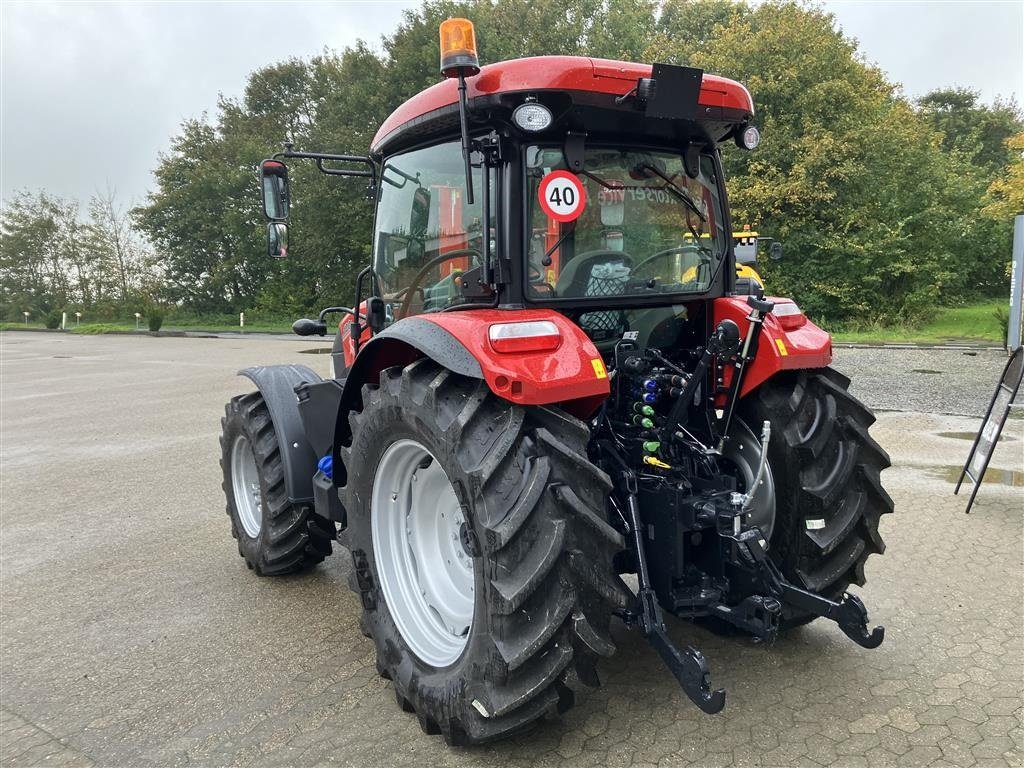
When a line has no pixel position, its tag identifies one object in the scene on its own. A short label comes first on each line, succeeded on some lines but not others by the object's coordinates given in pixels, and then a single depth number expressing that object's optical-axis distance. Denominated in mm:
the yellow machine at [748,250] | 12617
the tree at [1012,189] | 16984
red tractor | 2338
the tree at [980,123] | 32906
